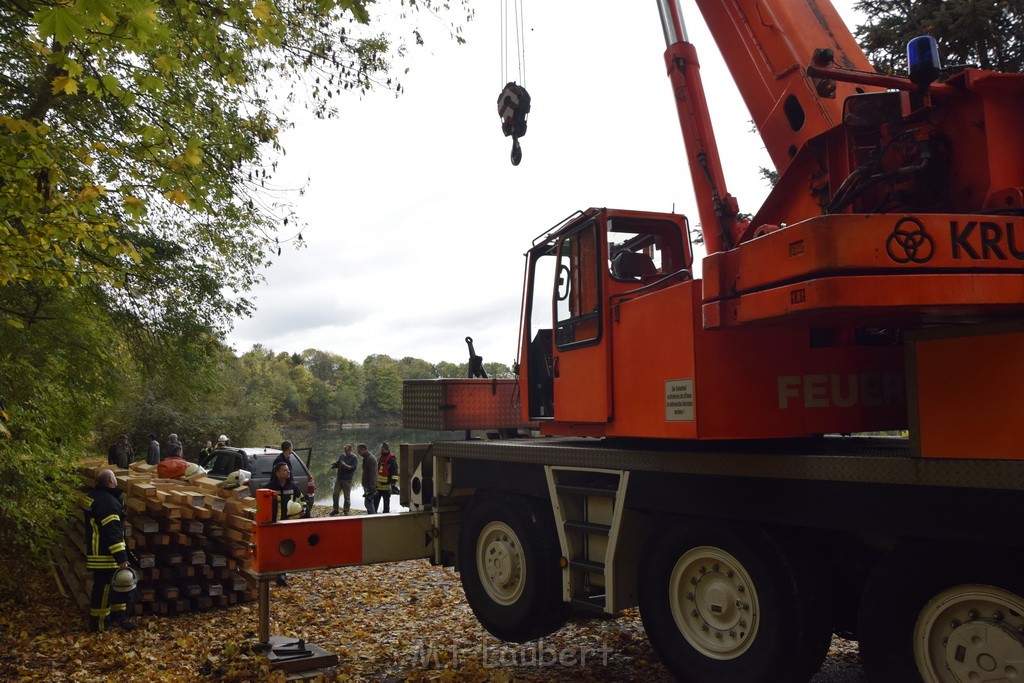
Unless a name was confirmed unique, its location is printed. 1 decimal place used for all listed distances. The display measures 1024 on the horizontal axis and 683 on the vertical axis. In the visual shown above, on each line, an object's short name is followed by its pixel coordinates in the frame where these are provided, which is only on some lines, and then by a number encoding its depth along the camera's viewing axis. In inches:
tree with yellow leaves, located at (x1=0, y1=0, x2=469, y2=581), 255.8
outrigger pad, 244.4
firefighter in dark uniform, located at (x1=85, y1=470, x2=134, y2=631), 327.6
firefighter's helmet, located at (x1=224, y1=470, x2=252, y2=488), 399.5
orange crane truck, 140.9
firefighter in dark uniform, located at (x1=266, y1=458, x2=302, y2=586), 454.8
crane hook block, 309.9
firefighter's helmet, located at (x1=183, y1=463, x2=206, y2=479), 446.3
